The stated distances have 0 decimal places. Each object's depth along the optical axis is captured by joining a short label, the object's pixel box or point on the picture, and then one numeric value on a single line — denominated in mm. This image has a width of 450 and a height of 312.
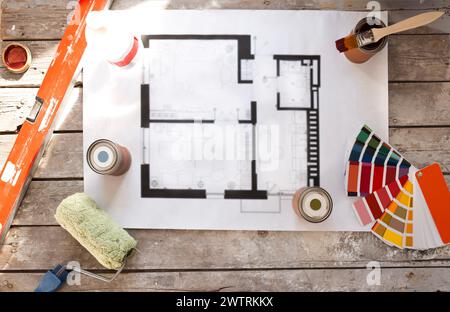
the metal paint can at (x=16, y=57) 924
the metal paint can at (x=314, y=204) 840
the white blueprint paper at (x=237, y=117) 915
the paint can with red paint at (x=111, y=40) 888
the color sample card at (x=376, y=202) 906
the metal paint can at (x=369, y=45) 835
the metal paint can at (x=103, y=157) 841
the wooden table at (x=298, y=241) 921
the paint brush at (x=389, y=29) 777
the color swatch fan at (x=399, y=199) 902
